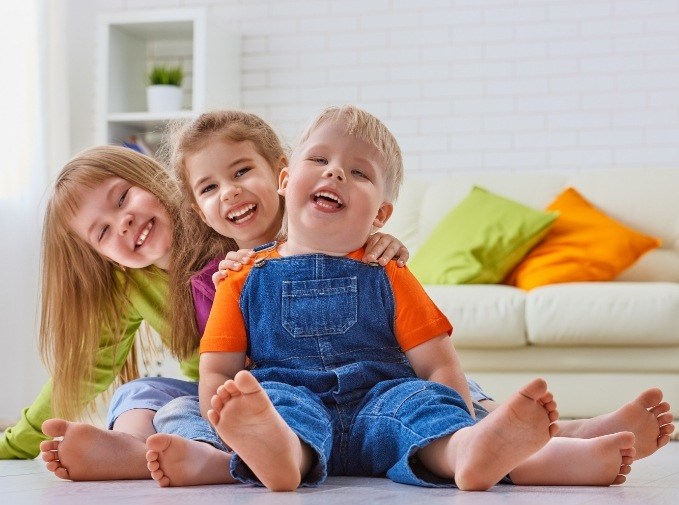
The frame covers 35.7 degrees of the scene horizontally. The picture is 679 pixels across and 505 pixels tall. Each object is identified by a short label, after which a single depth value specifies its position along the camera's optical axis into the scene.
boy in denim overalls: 1.71
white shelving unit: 5.29
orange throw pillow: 4.09
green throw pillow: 4.12
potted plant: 5.37
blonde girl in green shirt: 2.23
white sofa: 3.60
